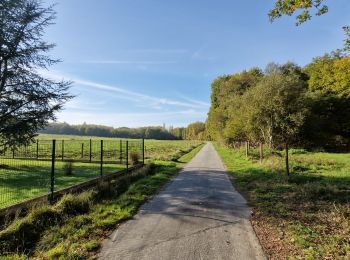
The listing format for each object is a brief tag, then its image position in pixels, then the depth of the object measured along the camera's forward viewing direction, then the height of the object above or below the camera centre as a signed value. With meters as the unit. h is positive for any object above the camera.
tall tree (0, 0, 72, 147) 10.15 +2.18
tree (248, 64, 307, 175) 13.90 +1.53
